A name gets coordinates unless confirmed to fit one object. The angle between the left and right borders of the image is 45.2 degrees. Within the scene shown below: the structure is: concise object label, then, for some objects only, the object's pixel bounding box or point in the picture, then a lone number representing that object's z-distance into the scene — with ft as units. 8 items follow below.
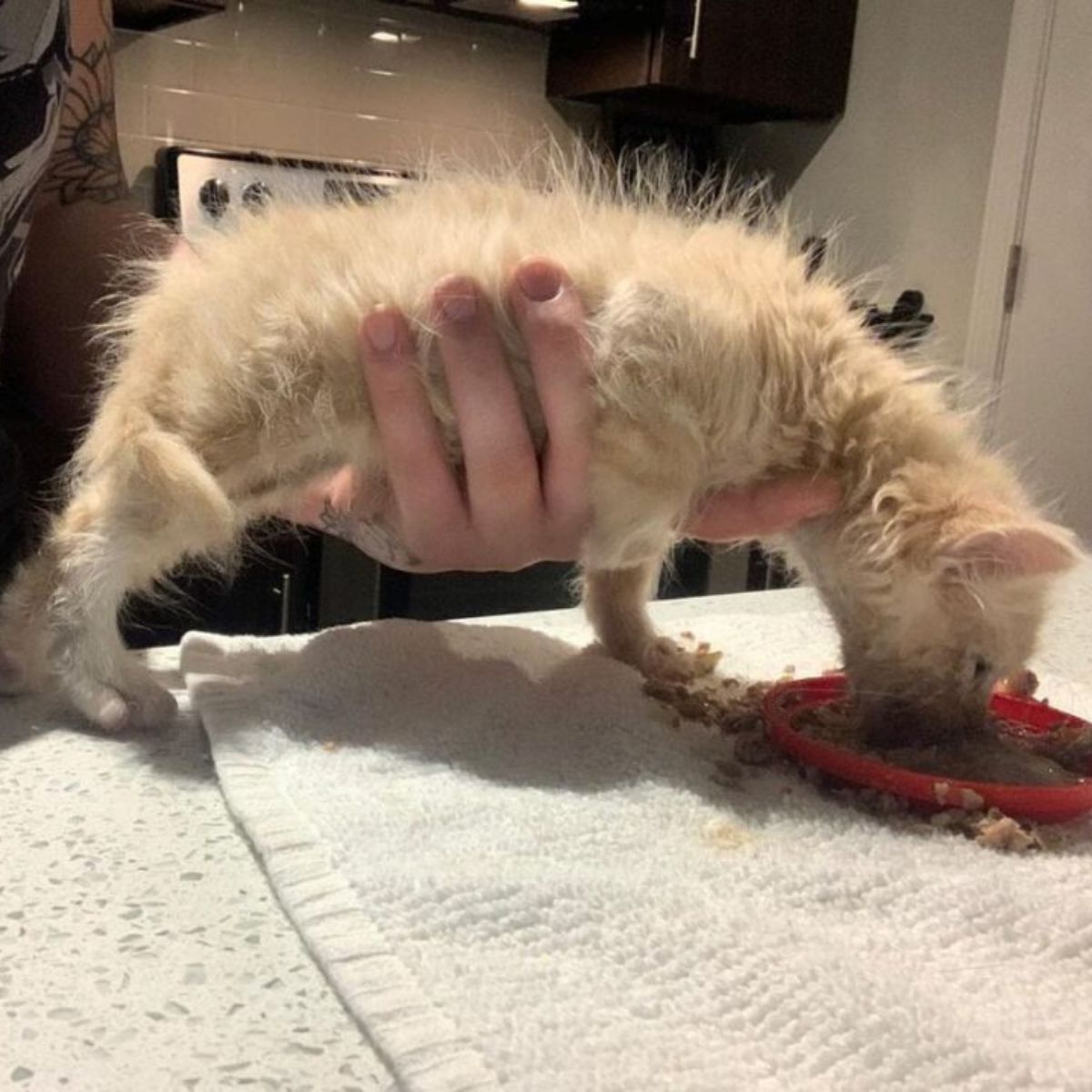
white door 3.41
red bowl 1.04
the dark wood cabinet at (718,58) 3.63
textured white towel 0.68
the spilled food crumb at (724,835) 0.95
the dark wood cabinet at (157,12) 3.03
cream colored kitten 1.20
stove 3.25
